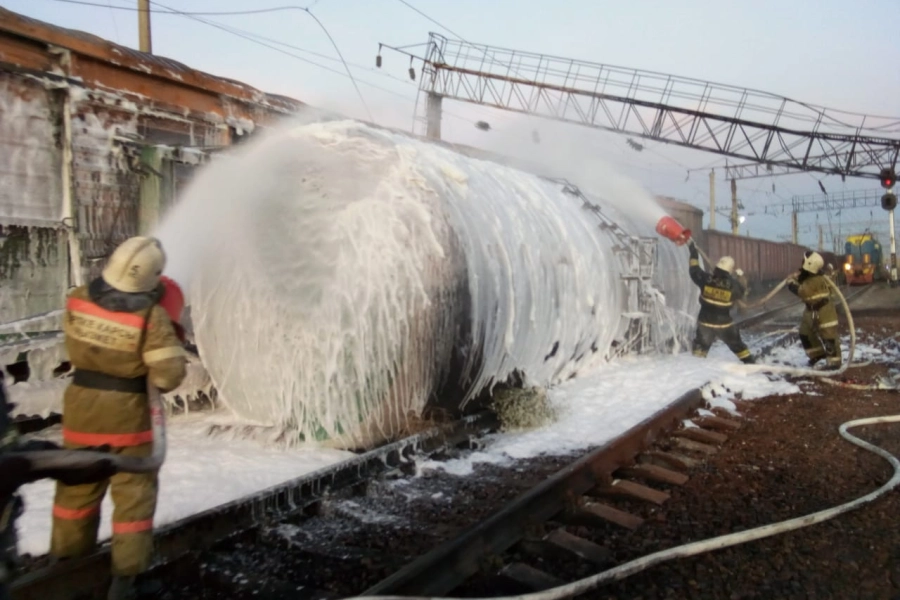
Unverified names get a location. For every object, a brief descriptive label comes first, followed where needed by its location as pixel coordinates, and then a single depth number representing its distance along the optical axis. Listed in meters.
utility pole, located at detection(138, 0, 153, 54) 13.70
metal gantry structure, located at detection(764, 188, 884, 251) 54.62
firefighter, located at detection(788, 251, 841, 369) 9.16
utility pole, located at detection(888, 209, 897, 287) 31.74
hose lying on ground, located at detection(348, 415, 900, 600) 2.86
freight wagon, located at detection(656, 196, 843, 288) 13.52
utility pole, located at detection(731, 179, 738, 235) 42.93
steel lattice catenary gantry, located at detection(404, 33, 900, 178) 22.92
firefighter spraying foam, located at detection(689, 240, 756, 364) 9.45
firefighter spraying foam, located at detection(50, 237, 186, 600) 2.88
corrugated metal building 6.20
